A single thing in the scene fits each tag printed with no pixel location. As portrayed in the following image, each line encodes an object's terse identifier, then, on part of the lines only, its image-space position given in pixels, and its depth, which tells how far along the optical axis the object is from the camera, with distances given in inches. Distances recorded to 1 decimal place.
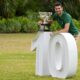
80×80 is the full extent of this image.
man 391.5
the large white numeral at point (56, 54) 377.4
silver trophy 406.0
